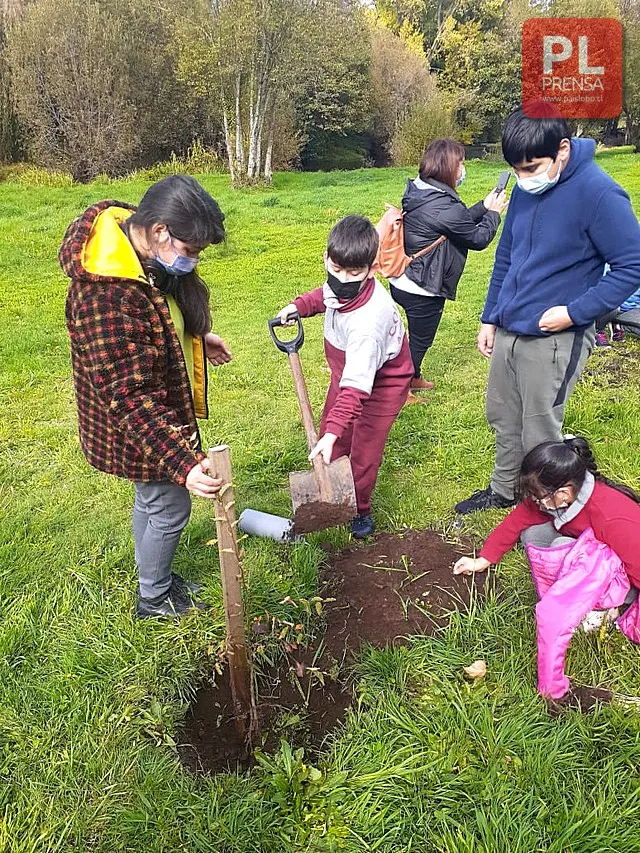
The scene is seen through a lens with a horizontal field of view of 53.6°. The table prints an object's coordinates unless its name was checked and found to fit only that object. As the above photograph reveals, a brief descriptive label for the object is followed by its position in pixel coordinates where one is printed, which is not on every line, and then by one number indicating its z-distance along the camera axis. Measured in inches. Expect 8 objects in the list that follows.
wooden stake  74.8
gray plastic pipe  124.8
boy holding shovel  104.0
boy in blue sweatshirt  96.8
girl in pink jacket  87.1
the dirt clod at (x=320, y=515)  106.9
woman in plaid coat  78.5
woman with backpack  171.2
